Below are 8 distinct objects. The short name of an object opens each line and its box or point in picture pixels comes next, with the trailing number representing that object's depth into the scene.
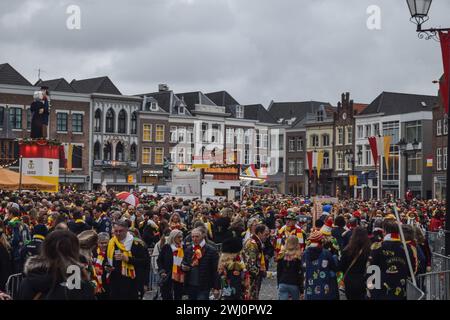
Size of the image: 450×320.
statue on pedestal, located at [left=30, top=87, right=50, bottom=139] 43.19
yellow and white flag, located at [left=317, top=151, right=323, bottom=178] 59.59
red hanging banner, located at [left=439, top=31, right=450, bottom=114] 11.86
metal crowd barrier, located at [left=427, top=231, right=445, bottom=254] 19.39
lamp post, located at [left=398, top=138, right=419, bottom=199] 41.09
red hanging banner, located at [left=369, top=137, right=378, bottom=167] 38.69
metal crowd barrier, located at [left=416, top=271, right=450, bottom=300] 9.50
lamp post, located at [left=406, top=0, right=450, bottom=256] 11.18
